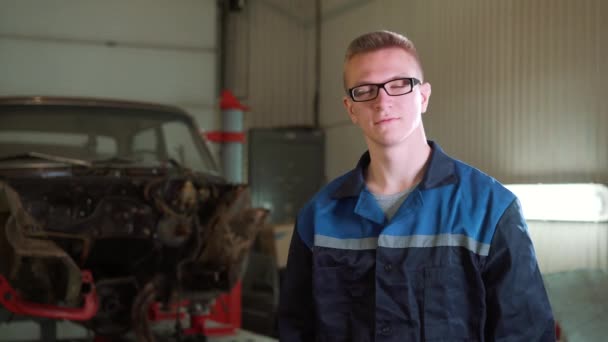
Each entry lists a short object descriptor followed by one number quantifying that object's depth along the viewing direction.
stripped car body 3.37
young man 1.33
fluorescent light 2.91
